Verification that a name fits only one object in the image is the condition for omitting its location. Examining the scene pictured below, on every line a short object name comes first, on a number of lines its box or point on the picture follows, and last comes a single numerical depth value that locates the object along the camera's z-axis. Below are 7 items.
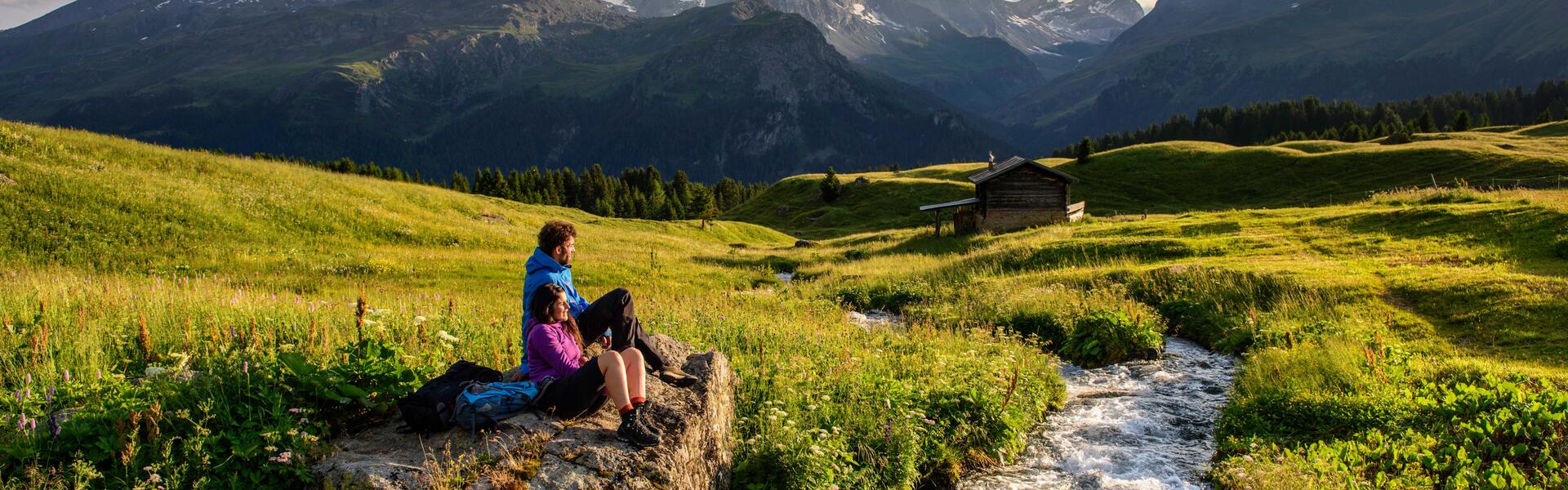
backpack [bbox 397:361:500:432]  5.25
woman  5.57
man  6.48
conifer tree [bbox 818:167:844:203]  81.56
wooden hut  43.28
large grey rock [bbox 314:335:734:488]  4.69
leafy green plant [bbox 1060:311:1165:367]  13.11
